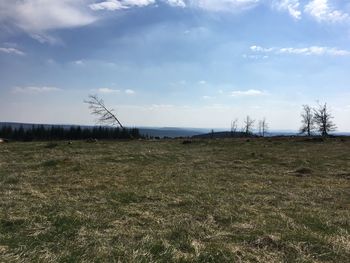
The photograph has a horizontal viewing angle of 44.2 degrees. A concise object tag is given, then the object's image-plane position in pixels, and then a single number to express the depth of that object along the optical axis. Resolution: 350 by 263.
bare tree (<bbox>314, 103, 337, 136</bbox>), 82.44
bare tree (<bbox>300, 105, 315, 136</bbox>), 87.50
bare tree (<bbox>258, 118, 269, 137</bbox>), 132.06
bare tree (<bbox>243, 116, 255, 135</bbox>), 121.96
